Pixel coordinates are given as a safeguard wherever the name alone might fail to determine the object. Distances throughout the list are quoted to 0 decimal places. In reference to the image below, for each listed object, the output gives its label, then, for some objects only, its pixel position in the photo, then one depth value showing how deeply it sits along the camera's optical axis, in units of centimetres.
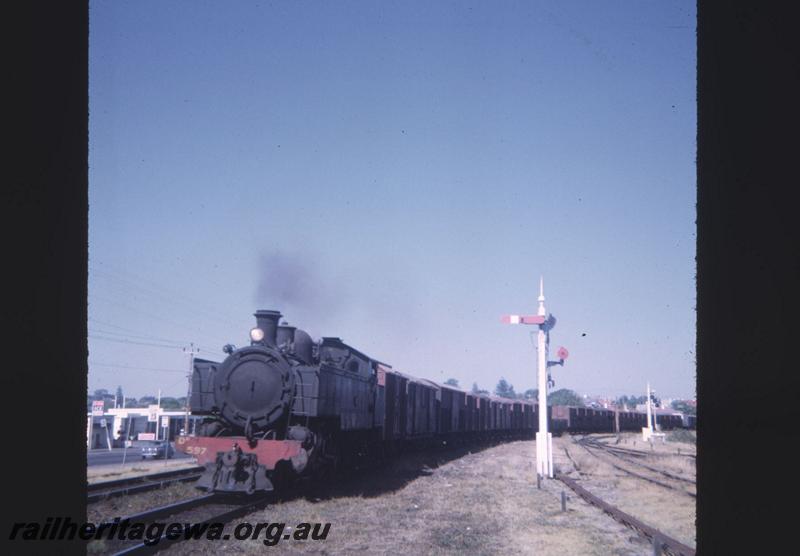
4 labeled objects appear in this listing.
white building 4603
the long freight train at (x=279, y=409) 1257
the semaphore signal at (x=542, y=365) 1870
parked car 3246
